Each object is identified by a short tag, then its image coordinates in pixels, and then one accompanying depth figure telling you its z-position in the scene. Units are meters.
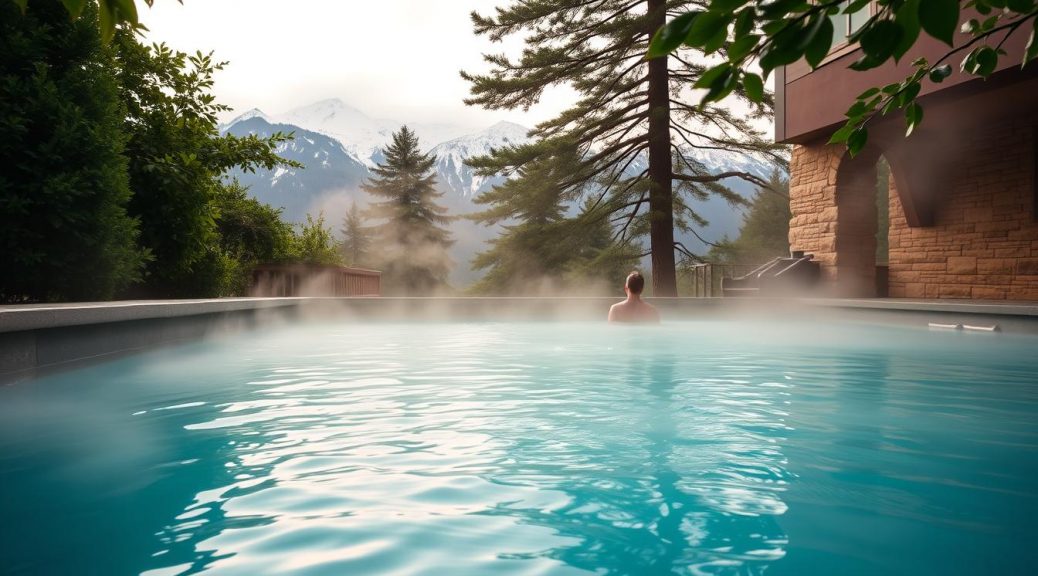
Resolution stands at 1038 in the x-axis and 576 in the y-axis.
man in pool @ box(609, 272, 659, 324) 9.44
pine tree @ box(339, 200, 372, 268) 51.16
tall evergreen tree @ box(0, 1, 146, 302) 6.02
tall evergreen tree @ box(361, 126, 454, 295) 36.47
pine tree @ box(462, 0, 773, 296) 16.22
